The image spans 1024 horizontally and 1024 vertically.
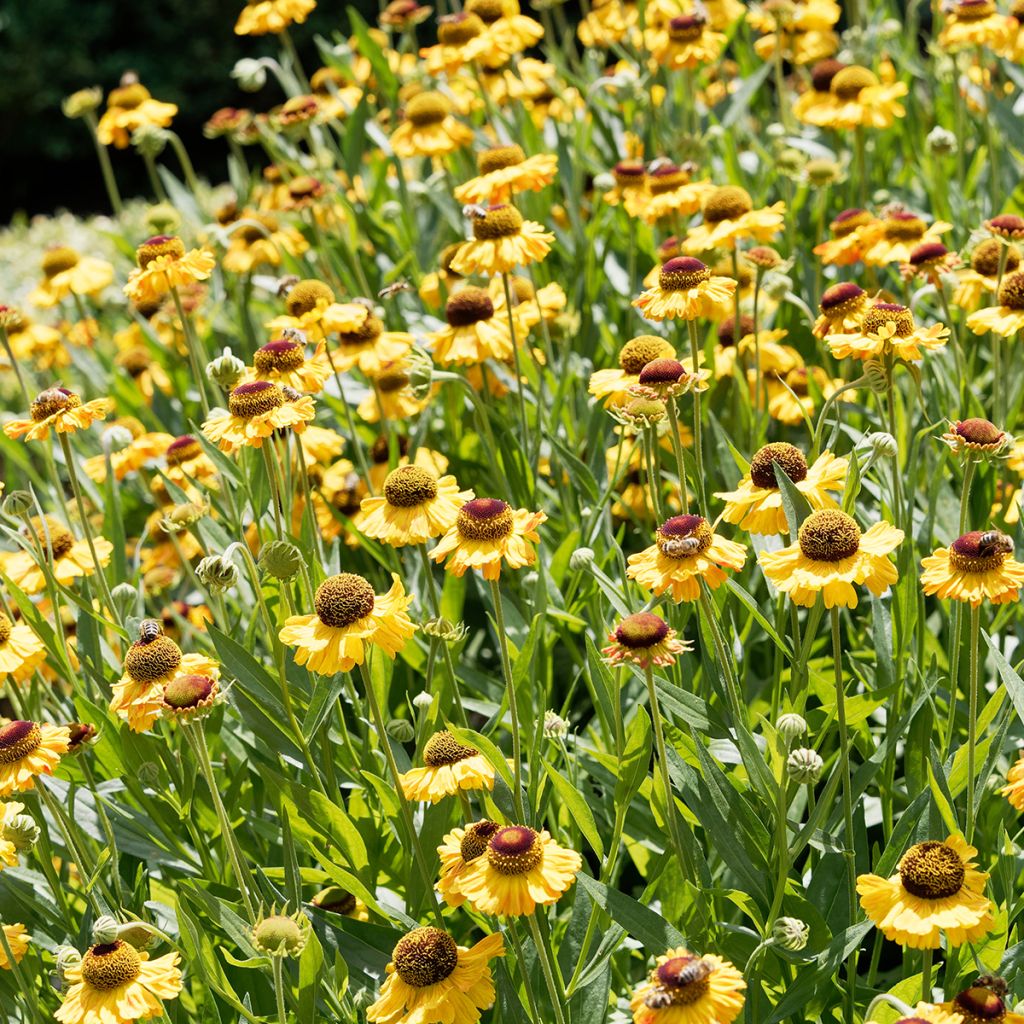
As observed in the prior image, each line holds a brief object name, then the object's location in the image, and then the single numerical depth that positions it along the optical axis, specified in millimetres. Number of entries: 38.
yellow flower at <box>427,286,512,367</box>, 1875
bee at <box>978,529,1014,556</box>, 1568
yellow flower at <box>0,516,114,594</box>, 1823
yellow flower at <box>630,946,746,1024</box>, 1496
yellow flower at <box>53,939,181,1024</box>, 1571
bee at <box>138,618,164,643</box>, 1647
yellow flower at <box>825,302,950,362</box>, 1668
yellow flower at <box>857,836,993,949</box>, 1521
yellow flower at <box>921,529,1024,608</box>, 1569
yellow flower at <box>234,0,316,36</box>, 2345
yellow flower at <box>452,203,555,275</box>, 1834
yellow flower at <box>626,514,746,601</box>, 1592
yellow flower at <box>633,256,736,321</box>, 1725
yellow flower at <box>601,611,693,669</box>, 1562
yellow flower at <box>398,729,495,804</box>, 1613
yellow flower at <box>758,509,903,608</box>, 1571
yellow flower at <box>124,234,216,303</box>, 1825
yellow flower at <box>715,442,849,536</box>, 1641
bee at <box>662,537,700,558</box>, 1589
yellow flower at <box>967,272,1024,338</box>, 1734
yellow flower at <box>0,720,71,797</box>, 1626
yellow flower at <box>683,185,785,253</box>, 1864
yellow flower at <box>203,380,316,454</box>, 1688
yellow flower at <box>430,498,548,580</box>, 1623
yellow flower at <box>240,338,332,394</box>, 1763
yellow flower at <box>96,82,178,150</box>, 2398
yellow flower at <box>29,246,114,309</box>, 2282
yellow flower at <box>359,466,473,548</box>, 1684
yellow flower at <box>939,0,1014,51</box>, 2004
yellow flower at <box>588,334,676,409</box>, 1749
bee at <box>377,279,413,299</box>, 1898
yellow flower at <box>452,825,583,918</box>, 1541
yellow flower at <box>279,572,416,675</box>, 1619
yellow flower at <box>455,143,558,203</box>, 1903
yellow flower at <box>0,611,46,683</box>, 1703
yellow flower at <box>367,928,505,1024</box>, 1555
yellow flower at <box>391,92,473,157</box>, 2136
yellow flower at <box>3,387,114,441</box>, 1750
